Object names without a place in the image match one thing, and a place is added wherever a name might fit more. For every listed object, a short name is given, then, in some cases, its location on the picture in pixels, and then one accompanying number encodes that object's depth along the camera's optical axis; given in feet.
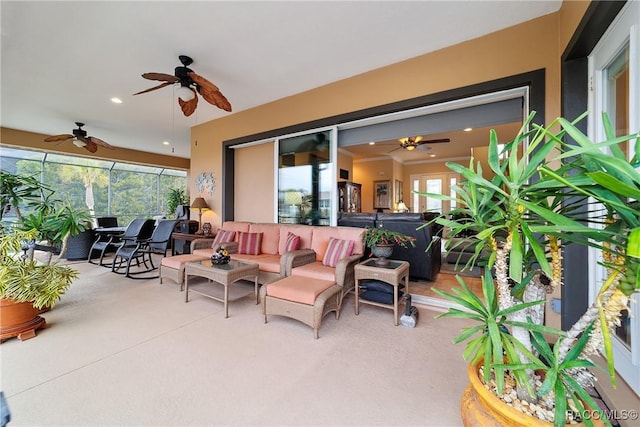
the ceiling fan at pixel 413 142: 19.40
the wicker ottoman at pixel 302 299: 7.65
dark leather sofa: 12.33
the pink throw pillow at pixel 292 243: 12.00
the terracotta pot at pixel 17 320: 7.13
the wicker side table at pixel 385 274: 8.57
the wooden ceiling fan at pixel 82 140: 17.16
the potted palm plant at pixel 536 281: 2.51
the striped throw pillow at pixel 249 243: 13.10
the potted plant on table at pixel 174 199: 30.81
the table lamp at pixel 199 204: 18.49
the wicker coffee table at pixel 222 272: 9.28
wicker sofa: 9.62
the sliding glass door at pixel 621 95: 4.90
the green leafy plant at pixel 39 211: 8.20
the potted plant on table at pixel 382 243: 9.31
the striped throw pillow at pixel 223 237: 13.87
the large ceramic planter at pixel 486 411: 2.87
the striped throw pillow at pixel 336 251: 10.38
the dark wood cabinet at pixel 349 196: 23.70
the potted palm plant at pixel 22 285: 7.20
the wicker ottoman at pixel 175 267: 11.34
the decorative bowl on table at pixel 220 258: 10.49
